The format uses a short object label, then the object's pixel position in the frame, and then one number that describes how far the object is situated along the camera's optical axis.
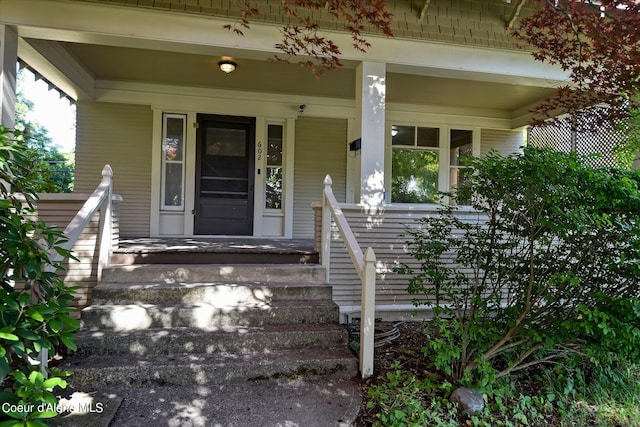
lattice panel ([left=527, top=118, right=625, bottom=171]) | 6.81
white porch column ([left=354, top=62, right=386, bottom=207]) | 4.27
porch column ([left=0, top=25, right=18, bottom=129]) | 3.58
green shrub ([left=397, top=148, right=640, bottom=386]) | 2.48
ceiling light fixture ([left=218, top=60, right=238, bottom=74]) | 4.83
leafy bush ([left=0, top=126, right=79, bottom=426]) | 1.73
